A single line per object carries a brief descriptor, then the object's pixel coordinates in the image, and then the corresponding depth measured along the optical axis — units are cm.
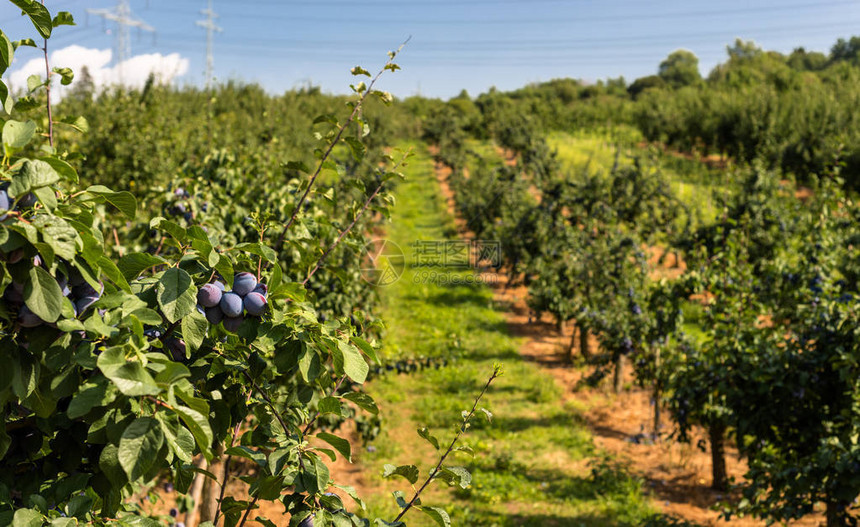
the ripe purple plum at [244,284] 119
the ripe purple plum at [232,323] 119
